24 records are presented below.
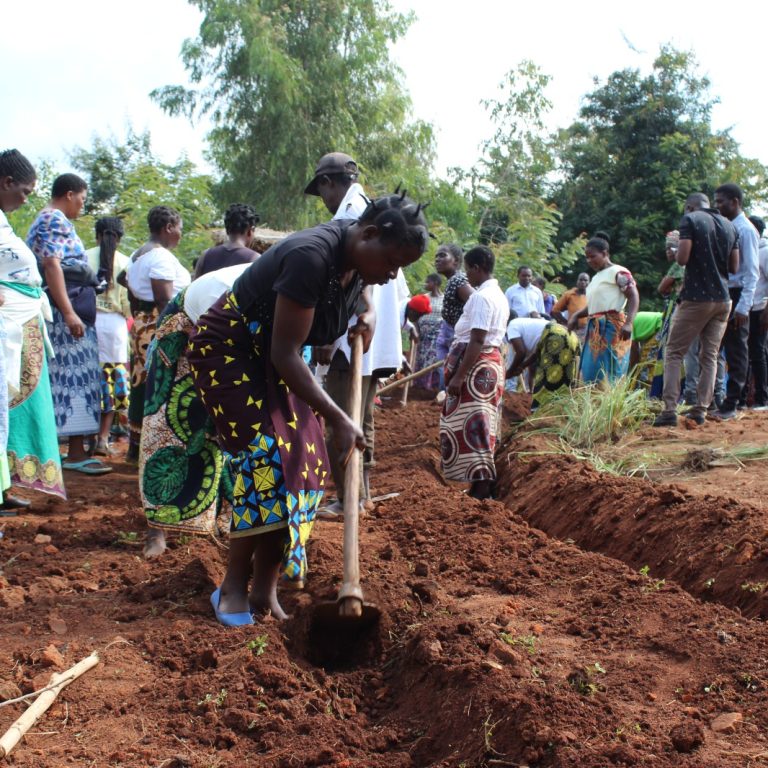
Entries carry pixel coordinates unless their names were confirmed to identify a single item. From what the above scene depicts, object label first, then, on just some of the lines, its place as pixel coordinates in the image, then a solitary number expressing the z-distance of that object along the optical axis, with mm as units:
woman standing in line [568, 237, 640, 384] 8461
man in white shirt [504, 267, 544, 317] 11961
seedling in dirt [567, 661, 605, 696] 2701
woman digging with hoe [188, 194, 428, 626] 2885
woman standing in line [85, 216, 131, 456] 6879
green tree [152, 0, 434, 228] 18344
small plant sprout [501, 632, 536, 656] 3039
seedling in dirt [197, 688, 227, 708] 2693
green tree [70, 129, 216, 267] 12625
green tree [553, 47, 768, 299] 22719
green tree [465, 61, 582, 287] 20906
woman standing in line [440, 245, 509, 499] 5816
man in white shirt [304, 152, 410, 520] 4844
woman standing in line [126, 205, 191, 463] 5590
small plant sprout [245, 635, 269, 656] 3025
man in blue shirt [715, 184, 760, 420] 7715
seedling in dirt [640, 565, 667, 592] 3762
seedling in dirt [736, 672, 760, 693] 2699
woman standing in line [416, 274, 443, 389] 11945
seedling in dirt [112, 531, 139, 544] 4527
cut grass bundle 7012
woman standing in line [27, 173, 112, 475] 5590
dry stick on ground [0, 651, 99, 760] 2330
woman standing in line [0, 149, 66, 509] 4609
